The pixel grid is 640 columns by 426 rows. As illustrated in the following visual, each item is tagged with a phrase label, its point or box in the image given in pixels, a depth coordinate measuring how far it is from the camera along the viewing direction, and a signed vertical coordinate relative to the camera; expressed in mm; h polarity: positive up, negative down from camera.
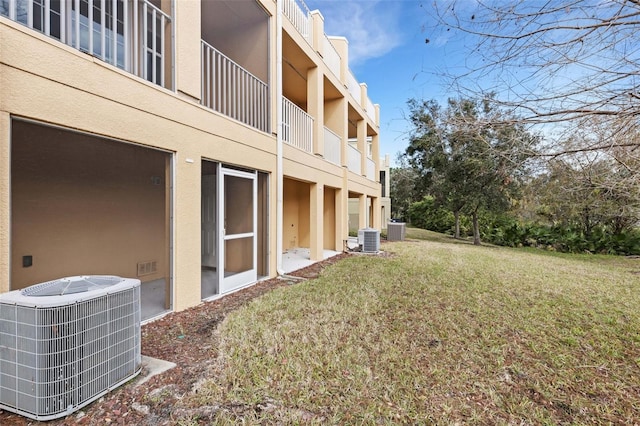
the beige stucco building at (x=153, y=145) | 2996 +1045
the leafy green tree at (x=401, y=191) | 30578 +2536
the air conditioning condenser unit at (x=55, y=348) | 2098 -924
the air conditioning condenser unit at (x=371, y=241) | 11359 -912
